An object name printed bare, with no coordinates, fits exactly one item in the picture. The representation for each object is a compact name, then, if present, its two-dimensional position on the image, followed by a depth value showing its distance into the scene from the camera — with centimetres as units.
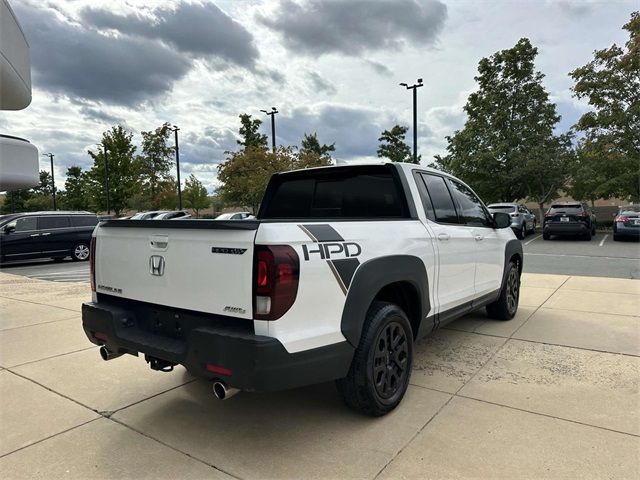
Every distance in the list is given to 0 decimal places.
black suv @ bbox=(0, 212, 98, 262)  1441
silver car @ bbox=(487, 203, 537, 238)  1938
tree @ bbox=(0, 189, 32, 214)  5400
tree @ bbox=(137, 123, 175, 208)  3881
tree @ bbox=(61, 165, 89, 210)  4962
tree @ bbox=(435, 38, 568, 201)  2481
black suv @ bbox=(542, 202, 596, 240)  1816
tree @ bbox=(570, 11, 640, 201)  2178
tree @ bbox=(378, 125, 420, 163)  3622
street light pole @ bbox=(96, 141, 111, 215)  3416
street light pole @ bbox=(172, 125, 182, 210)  3278
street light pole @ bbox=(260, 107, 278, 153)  3036
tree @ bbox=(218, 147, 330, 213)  2961
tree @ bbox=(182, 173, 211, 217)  5084
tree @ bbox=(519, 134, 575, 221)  2388
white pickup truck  248
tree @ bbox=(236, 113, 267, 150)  3847
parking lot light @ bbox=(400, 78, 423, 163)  2081
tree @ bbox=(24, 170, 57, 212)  5366
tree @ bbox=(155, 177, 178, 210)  3944
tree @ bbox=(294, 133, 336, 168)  2980
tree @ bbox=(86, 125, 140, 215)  3584
